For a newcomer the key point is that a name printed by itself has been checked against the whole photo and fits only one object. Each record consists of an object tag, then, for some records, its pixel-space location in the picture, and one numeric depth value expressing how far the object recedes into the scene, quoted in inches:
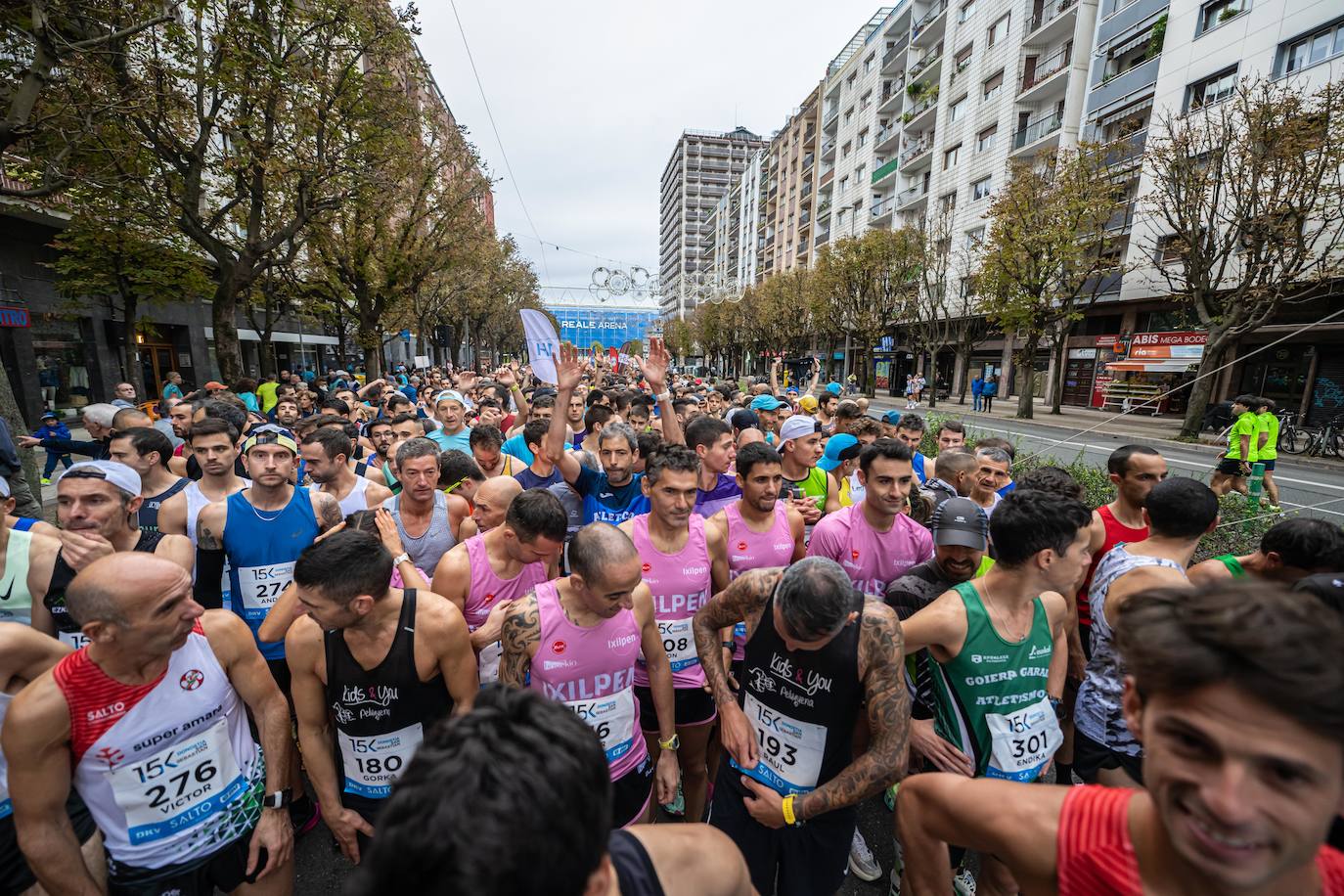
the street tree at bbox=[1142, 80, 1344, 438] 494.0
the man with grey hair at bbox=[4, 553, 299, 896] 67.8
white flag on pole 295.7
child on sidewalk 282.7
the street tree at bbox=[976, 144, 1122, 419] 705.0
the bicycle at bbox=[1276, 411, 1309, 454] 621.6
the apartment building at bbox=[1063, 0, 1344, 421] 649.0
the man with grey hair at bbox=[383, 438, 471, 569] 137.0
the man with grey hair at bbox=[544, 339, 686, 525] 161.5
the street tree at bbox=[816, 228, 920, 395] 1100.5
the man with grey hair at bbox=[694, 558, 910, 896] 80.2
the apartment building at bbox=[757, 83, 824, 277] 2037.4
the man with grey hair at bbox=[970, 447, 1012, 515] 169.6
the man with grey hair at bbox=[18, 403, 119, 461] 222.9
